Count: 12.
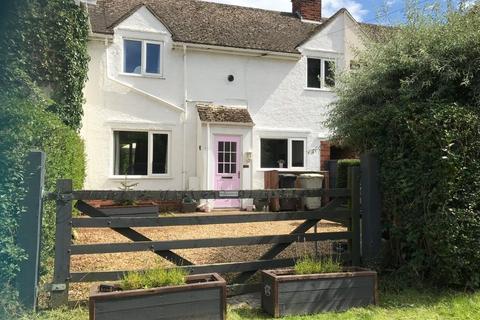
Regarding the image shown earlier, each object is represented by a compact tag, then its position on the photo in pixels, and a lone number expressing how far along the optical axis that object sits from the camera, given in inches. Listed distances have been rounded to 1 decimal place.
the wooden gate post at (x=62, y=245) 163.8
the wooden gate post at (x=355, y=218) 209.6
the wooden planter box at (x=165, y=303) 142.2
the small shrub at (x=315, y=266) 176.1
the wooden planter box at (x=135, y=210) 394.7
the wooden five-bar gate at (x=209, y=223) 165.9
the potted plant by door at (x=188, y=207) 523.2
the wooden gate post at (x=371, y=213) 209.9
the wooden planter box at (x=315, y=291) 167.3
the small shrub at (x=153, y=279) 152.5
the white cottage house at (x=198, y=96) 515.8
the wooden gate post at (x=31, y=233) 153.1
